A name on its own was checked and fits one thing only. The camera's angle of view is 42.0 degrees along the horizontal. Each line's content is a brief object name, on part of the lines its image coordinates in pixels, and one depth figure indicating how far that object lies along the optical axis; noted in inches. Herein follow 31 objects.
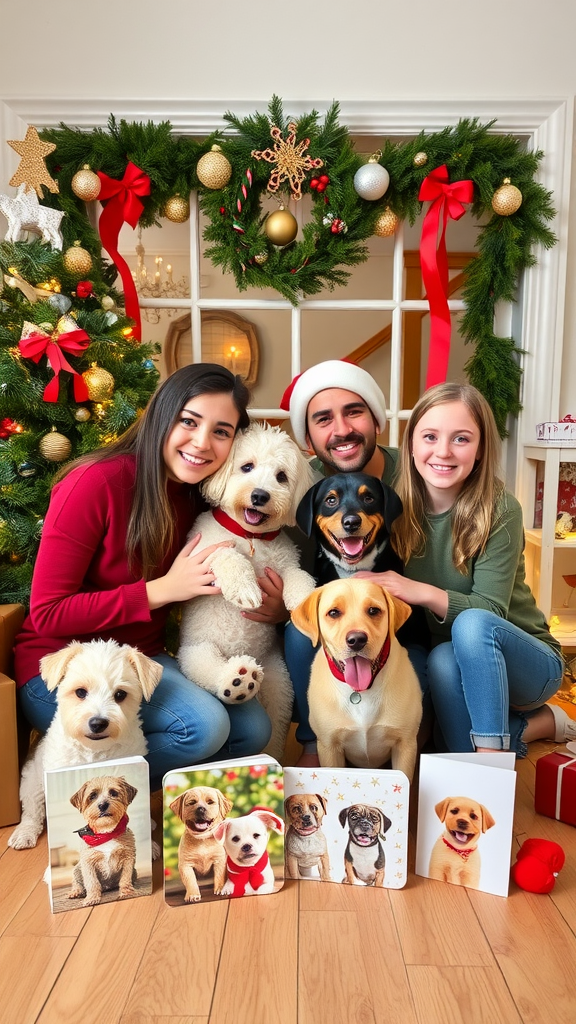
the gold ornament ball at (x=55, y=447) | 94.5
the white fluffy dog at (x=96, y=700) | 64.4
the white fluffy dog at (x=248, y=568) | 73.6
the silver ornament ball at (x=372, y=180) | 107.1
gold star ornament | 100.9
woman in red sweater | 73.9
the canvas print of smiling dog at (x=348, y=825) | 63.0
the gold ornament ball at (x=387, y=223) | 112.3
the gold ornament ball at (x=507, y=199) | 108.4
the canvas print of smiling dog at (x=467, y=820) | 62.2
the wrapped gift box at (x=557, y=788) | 74.5
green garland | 109.3
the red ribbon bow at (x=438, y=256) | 110.1
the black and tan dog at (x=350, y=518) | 73.1
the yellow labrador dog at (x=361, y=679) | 65.4
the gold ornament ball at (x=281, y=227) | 109.7
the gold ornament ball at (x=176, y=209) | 113.8
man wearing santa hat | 81.8
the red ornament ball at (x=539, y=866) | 62.6
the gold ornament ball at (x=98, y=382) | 93.5
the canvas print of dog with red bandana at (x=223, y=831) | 61.9
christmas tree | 92.5
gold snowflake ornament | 108.8
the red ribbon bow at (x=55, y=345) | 90.7
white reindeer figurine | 99.0
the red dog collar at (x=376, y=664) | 67.4
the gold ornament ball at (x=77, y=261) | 99.8
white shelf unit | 109.7
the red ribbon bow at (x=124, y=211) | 109.7
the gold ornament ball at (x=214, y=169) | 107.5
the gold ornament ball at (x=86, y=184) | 107.2
